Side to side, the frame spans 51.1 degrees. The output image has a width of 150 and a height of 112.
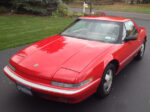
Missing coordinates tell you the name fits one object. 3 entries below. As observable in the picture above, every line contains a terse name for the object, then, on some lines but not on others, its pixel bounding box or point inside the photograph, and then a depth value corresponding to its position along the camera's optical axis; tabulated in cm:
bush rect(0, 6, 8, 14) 1359
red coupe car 236
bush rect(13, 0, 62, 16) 1312
